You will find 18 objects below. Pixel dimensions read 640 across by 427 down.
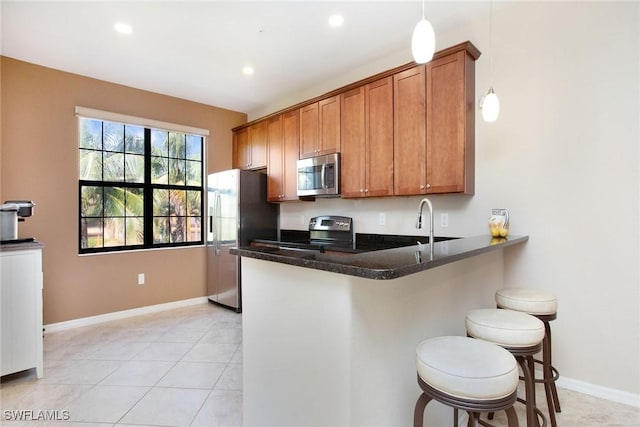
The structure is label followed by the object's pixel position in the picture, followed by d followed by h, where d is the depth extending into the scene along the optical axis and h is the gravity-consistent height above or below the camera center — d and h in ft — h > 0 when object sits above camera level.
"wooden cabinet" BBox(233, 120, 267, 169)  14.26 +3.19
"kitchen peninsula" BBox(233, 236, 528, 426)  3.92 -1.67
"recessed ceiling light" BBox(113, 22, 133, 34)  8.55 +5.13
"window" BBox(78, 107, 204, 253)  12.09 +1.19
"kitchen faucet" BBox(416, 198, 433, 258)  5.30 -0.19
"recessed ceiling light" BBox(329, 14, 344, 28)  8.26 +5.15
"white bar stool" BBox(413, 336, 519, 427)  3.28 -1.75
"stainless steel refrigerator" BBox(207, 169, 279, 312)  13.23 -0.34
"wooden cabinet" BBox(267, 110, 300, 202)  12.75 +2.41
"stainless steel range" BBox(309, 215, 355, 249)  11.82 -0.67
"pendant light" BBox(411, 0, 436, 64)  4.74 +2.59
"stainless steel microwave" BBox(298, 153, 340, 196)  10.97 +1.41
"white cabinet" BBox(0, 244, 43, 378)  7.38 -2.22
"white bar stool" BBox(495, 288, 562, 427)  5.82 -1.75
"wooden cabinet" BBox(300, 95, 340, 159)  11.12 +3.18
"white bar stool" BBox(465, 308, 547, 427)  4.58 -1.79
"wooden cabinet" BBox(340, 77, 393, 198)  9.58 +2.36
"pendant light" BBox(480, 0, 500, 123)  6.48 +2.20
